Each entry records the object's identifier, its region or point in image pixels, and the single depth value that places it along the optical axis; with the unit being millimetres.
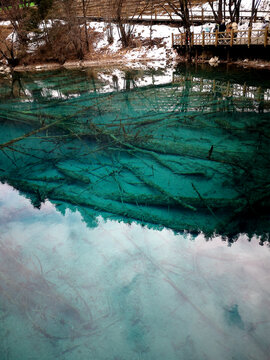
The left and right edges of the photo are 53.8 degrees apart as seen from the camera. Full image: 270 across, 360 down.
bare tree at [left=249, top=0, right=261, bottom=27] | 22050
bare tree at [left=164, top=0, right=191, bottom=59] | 20719
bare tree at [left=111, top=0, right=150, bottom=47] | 26431
